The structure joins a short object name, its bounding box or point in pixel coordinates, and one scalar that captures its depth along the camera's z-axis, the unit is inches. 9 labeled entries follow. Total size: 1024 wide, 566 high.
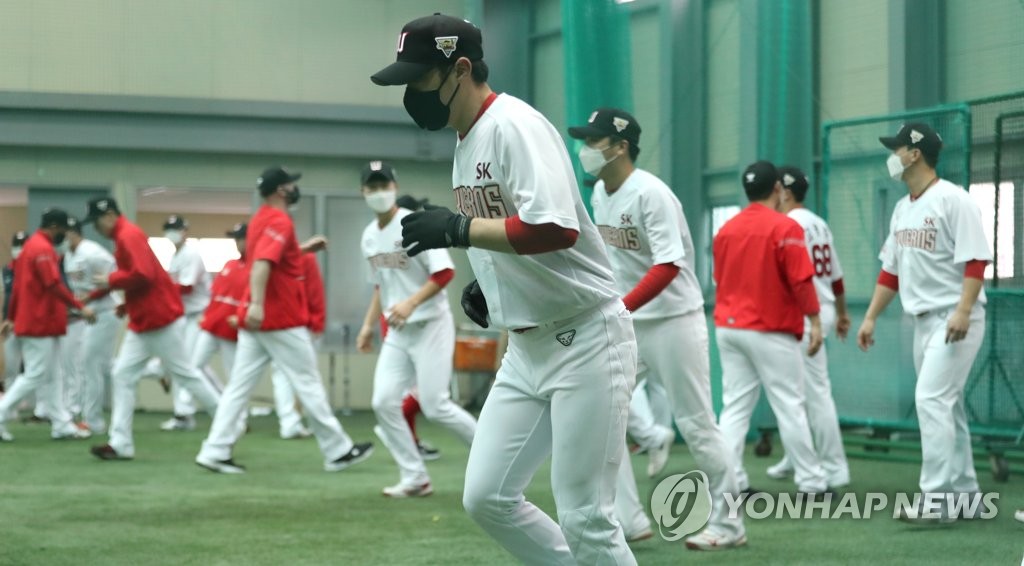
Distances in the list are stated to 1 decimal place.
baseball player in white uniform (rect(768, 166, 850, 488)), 711.7
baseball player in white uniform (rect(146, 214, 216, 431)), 1171.3
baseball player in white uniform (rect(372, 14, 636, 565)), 319.9
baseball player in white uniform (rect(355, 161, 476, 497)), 674.8
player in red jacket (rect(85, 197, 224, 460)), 871.1
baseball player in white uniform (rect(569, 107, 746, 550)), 499.2
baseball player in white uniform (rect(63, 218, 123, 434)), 1104.8
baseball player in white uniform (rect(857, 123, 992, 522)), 563.5
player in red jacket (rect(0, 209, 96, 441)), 1039.6
